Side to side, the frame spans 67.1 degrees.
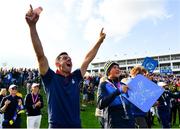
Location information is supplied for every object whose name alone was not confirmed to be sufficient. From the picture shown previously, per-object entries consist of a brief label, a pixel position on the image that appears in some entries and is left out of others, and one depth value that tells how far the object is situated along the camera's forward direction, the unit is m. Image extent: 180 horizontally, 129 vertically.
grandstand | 49.63
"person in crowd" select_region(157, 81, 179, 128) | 4.89
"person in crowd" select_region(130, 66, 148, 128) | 3.12
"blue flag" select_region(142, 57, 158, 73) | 5.43
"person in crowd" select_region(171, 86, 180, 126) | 7.40
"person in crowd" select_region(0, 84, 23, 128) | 4.34
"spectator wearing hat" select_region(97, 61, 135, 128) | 2.35
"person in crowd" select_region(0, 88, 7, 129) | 5.20
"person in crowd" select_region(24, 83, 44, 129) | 4.69
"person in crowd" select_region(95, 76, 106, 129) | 3.73
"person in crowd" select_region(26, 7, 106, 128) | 1.86
